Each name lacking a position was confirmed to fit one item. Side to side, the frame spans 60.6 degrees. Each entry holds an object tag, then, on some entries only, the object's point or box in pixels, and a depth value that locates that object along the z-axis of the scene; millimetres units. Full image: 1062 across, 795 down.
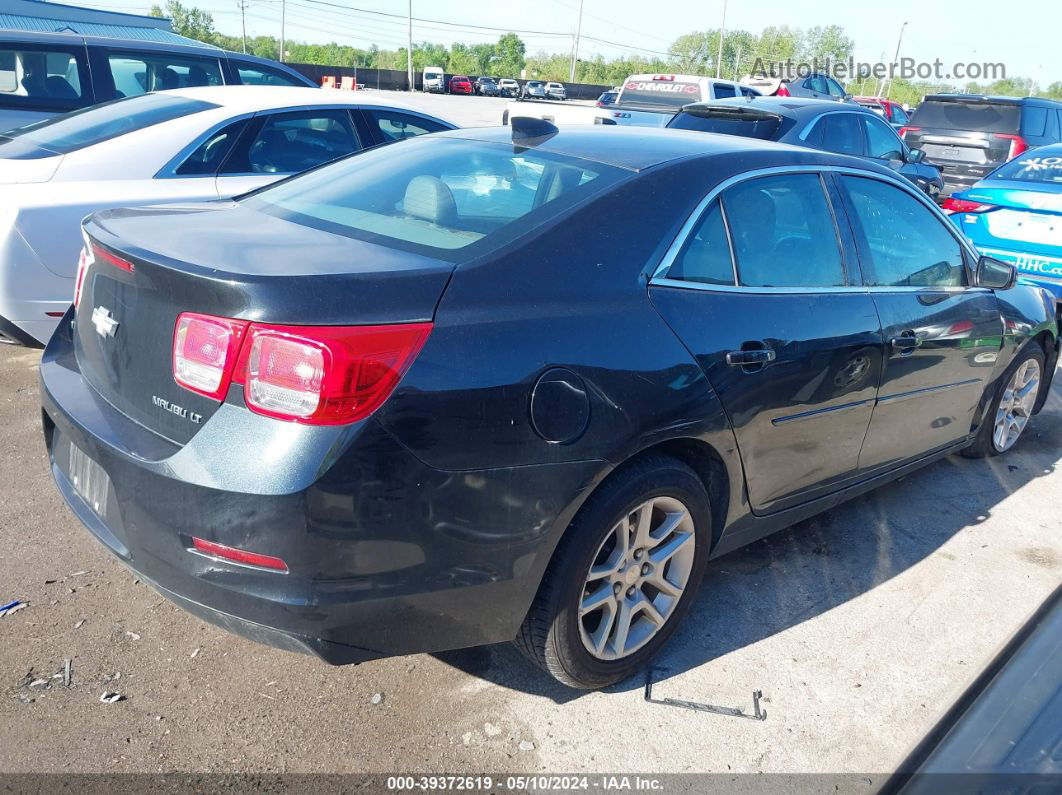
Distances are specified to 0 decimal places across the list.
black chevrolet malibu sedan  2162
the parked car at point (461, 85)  56125
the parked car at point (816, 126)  8859
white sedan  4496
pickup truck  12539
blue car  6898
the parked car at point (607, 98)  19566
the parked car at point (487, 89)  58156
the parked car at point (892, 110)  22562
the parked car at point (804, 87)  18109
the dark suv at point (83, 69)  7414
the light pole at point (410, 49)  54281
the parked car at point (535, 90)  49656
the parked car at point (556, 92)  49156
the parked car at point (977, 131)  12289
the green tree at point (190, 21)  84250
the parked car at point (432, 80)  53156
